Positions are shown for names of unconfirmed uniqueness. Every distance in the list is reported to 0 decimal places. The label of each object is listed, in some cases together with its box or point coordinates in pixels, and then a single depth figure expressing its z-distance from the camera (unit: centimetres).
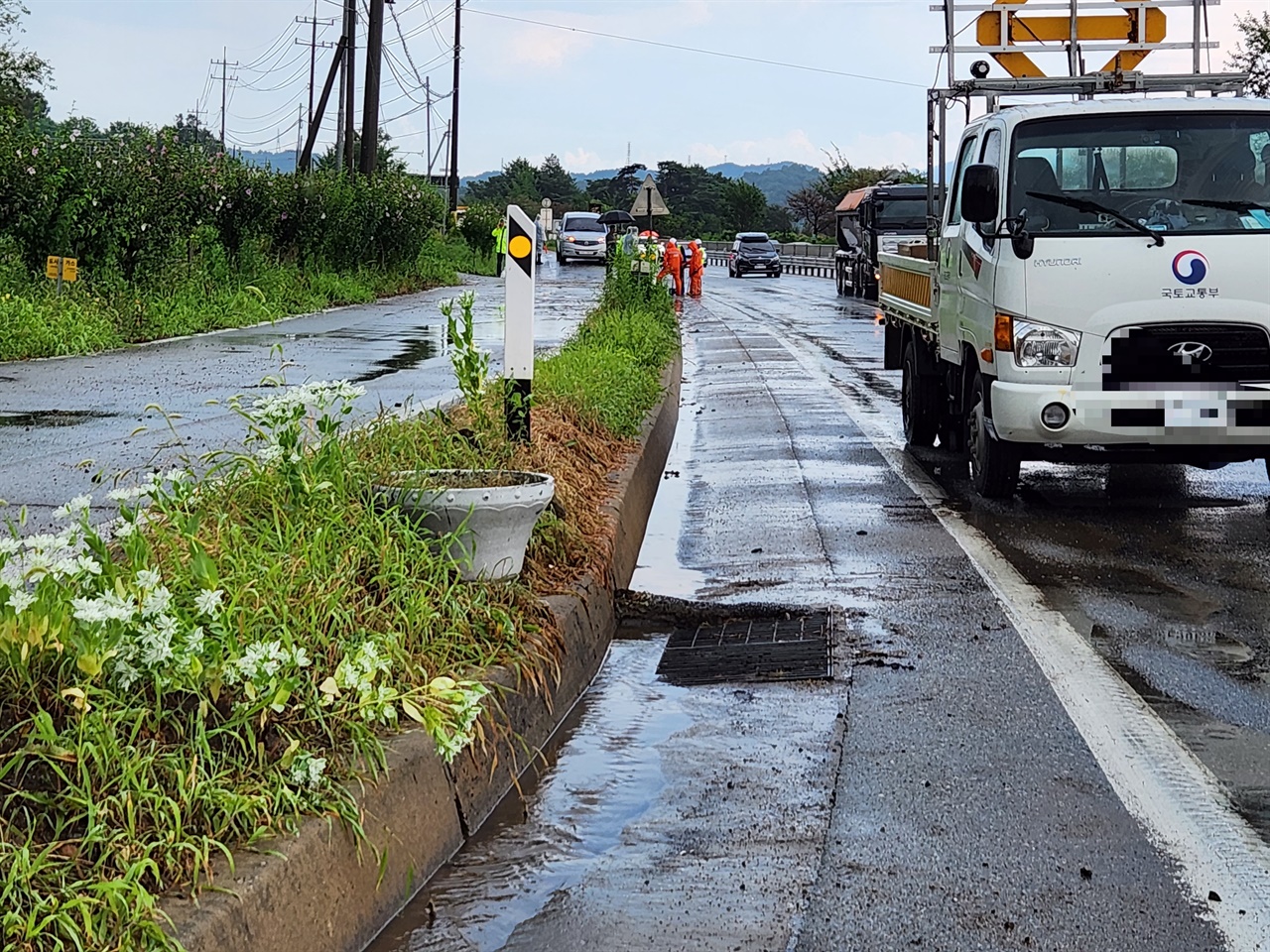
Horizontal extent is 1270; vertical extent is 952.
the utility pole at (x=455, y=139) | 7138
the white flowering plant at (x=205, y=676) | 339
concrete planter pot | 570
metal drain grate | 622
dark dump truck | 4184
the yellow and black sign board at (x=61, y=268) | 1941
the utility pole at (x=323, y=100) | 4488
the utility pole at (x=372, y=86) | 3772
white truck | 884
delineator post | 725
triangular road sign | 3422
